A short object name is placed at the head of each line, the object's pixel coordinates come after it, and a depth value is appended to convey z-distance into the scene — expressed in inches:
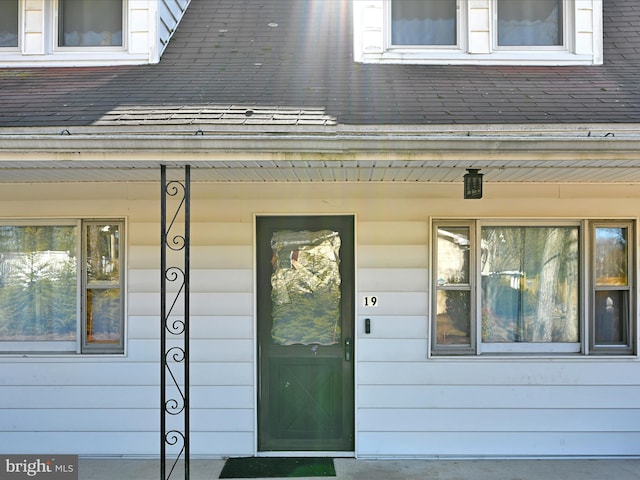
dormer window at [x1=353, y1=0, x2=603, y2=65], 189.9
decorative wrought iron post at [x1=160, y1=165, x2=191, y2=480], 183.5
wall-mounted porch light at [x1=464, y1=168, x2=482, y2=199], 160.7
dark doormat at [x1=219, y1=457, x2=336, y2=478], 171.3
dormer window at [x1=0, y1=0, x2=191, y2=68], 192.9
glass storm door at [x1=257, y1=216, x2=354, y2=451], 185.8
